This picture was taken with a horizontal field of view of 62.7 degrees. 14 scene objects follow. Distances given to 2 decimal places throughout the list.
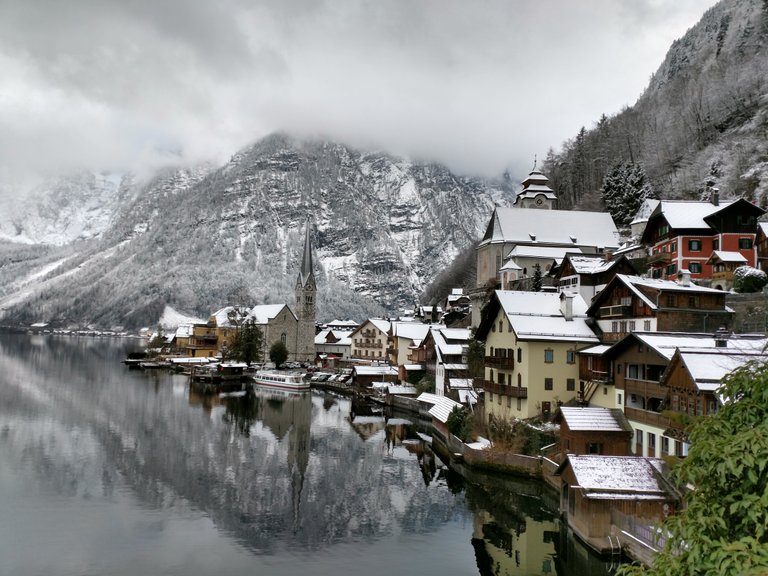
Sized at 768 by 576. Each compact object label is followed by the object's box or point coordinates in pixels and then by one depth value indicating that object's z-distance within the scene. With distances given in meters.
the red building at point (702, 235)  47.38
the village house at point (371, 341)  104.44
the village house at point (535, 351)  38.41
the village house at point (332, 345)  115.38
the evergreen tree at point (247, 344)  106.19
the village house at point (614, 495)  23.03
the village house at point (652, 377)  27.14
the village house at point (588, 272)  47.78
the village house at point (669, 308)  34.66
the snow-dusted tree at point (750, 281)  41.56
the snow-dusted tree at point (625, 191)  75.69
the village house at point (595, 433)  30.70
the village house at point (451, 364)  54.97
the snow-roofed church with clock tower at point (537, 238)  72.75
